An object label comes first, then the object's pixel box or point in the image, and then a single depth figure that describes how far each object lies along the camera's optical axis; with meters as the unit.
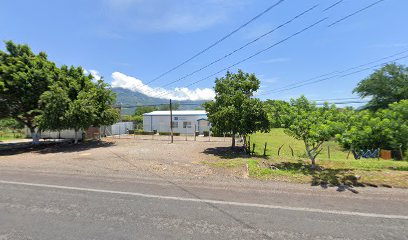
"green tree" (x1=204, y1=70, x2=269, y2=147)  17.58
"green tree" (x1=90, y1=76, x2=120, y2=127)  23.47
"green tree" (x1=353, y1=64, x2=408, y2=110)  29.73
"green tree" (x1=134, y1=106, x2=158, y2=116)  101.11
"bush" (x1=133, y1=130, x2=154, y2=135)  40.65
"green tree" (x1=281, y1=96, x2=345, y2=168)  9.69
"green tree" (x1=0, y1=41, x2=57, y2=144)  20.50
